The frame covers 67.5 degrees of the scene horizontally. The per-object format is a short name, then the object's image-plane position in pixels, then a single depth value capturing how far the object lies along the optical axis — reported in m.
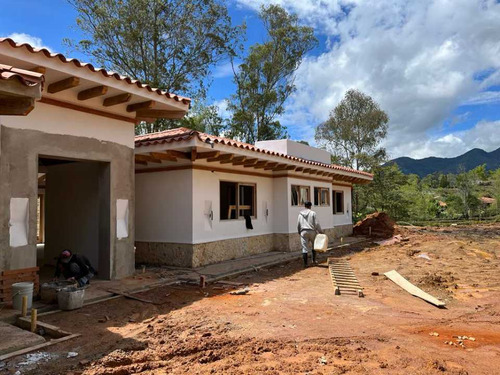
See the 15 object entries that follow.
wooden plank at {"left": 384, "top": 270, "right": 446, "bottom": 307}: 6.81
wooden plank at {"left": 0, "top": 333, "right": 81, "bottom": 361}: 4.10
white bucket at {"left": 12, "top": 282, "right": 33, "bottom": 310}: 5.78
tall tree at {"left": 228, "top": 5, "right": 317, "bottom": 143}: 28.14
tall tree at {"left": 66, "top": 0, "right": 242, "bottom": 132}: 19.44
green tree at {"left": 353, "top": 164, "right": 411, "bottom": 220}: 28.47
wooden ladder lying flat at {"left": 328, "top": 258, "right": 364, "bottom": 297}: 7.62
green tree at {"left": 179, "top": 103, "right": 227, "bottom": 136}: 26.92
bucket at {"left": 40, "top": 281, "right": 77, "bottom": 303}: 6.23
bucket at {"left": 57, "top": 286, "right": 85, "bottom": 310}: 5.95
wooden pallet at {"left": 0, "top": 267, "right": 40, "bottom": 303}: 5.94
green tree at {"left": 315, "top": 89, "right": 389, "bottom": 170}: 33.16
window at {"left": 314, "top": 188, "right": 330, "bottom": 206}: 15.77
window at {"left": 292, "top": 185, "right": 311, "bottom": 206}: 14.11
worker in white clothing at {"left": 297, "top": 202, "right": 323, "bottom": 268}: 10.90
